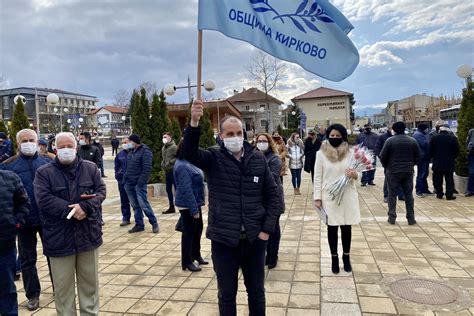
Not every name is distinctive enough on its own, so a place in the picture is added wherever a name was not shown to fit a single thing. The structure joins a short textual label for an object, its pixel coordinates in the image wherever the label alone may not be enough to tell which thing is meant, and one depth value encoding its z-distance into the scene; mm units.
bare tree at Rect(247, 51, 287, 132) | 42281
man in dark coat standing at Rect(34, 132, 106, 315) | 3432
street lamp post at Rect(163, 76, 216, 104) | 16106
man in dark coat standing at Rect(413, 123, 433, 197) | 10242
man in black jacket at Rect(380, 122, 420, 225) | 7305
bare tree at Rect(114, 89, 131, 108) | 61462
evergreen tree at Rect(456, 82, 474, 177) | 10234
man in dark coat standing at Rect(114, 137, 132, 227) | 8172
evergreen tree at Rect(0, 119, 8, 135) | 13044
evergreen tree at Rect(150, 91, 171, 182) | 12367
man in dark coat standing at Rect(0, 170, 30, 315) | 3400
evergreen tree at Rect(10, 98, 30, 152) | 12518
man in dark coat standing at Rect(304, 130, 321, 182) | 12508
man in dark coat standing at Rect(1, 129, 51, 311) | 4262
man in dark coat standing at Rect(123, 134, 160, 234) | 7434
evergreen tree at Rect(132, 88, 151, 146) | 12227
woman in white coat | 4785
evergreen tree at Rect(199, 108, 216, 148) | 13760
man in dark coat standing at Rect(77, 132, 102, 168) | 9844
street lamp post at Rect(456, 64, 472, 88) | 12086
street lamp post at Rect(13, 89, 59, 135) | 19708
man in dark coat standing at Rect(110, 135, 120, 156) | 31041
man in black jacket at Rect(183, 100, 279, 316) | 2996
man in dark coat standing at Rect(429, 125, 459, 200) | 9508
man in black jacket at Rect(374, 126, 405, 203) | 11180
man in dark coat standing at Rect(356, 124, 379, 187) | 12523
